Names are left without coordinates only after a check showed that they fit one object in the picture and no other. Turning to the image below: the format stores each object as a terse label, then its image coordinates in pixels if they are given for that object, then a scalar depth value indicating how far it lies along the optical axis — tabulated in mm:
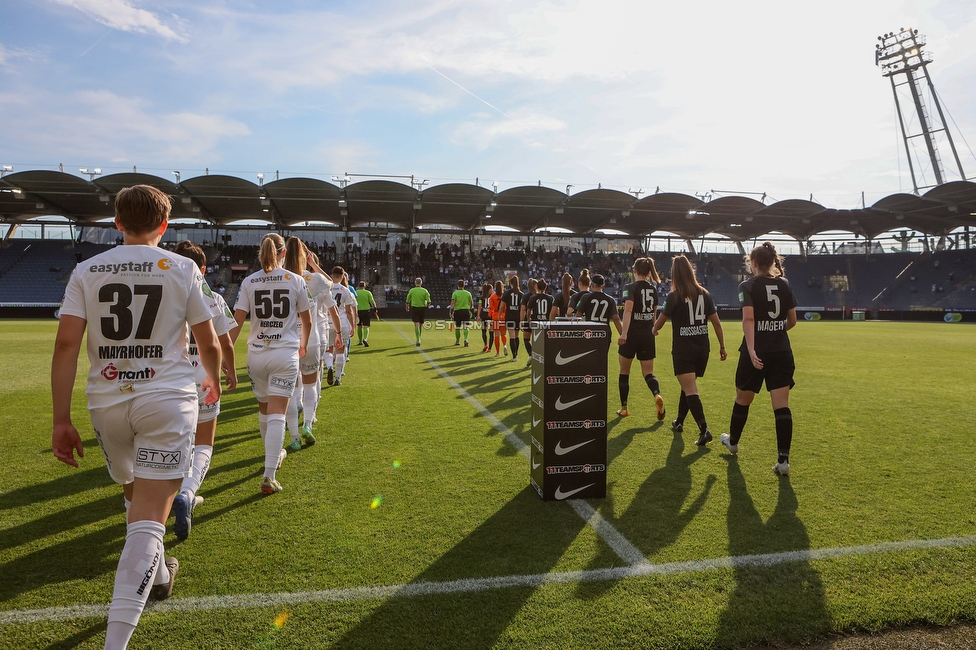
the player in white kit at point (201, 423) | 3262
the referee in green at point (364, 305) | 16016
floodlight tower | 49719
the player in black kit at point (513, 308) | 13504
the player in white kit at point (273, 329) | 4492
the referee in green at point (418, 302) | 16609
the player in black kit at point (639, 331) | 7027
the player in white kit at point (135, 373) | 2305
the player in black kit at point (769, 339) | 4914
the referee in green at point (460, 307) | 16578
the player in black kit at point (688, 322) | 6102
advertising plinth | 4156
